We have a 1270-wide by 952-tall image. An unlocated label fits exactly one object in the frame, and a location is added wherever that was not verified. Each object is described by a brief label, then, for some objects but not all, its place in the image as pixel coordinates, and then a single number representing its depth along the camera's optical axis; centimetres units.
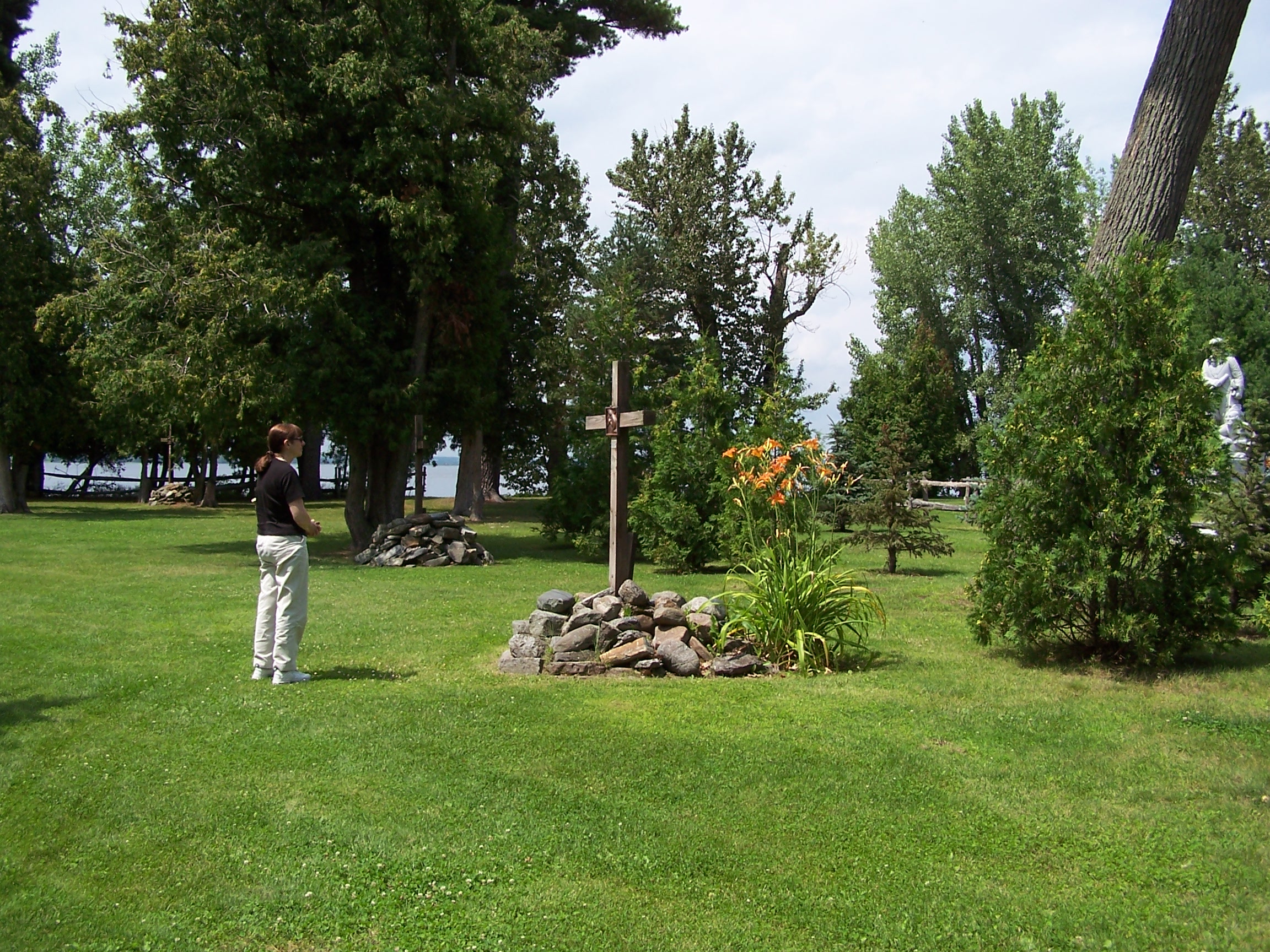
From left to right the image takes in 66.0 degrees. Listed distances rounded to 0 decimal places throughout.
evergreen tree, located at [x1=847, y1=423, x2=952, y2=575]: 1509
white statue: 1530
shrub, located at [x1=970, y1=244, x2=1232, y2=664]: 728
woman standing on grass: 737
